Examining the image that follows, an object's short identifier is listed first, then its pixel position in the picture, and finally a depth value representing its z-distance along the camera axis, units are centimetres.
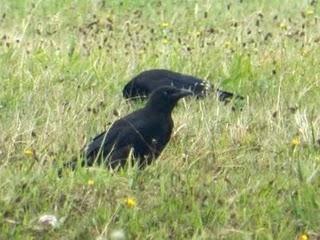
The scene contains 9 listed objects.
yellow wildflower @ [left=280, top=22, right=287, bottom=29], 1788
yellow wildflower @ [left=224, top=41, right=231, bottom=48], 1628
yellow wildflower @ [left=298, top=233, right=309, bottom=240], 1064
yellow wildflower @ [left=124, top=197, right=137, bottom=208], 1079
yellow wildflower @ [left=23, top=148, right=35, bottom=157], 1155
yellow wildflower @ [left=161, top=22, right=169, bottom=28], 1794
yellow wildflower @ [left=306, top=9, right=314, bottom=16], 1883
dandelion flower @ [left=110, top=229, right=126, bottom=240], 1047
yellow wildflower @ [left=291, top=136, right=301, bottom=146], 1233
